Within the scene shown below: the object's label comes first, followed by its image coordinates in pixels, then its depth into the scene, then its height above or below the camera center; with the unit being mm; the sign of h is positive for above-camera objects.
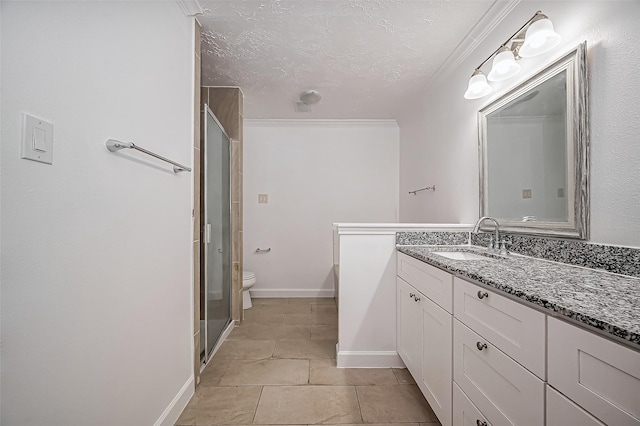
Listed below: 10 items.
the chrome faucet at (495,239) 1510 -159
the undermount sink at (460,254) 1590 -261
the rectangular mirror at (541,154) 1142 +311
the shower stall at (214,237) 1865 -199
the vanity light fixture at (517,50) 1178 +811
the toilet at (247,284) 2855 -783
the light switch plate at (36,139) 647 +189
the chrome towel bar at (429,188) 2514 +243
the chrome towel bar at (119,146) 923 +243
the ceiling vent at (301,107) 2957 +1228
